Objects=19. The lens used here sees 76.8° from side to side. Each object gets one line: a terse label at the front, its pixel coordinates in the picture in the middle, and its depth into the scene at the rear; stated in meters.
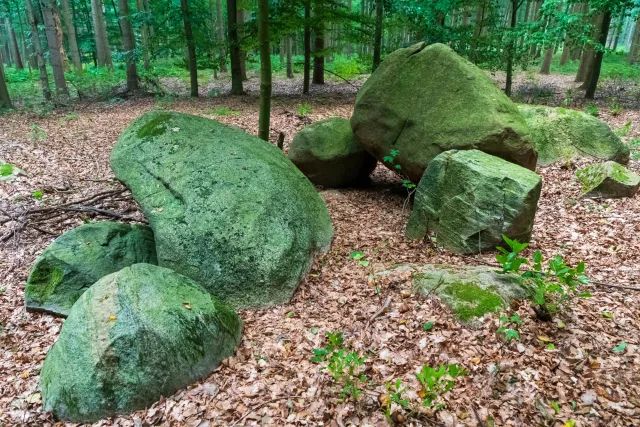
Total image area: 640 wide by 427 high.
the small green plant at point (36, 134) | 9.68
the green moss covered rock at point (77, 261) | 4.37
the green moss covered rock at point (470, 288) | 3.49
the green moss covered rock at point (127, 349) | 2.95
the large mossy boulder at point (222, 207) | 4.13
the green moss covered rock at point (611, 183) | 5.91
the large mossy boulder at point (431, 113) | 5.66
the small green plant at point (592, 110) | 11.03
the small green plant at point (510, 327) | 3.21
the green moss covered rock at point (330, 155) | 7.62
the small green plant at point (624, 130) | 9.06
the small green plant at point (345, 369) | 2.91
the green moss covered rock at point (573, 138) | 7.47
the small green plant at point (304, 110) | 11.33
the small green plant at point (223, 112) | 11.35
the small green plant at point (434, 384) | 2.63
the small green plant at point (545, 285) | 3.17
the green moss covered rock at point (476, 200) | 4.56
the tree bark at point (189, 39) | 13.00
